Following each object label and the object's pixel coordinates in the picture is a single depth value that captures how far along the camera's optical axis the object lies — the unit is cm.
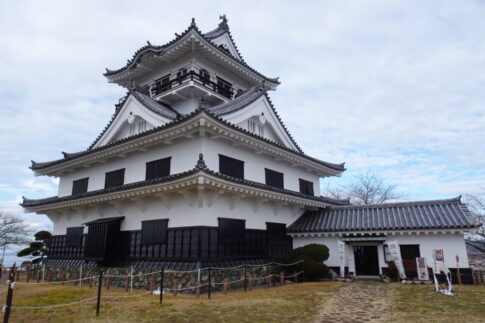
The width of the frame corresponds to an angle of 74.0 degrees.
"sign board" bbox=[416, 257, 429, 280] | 1454
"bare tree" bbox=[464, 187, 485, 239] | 3483
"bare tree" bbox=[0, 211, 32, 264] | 3856
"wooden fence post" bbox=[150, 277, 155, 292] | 1241
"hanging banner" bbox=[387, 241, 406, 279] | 1523
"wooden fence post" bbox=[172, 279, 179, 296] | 1190
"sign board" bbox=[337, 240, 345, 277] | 1657
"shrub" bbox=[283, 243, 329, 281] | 1616
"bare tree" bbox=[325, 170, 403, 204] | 4819
